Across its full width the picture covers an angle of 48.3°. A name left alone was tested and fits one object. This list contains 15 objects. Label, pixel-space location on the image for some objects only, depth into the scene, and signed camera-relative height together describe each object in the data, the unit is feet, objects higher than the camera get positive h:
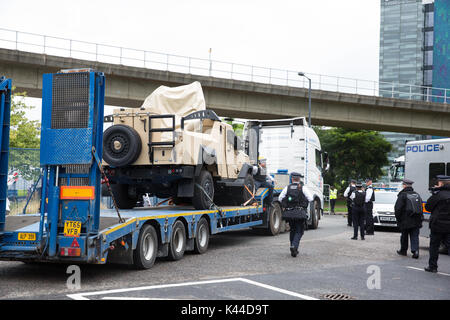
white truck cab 57.98 +3.11
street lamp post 106.93 +16.65
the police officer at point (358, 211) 47.85 -3.33
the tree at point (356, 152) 160.66 +7.80
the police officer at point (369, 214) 52.19 -3.94
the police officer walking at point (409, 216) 37.58 -2.90
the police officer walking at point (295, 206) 36.50 -2.30
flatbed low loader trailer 24.26 -1.04
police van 43.65 +1.39
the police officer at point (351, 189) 56.77 -1.47
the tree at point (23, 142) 51.08 +4.87
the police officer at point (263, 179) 50.01 -0.53
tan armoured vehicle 34.47 +1.51
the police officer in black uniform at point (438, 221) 30.76 -2.62
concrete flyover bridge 87.10 +16.39
